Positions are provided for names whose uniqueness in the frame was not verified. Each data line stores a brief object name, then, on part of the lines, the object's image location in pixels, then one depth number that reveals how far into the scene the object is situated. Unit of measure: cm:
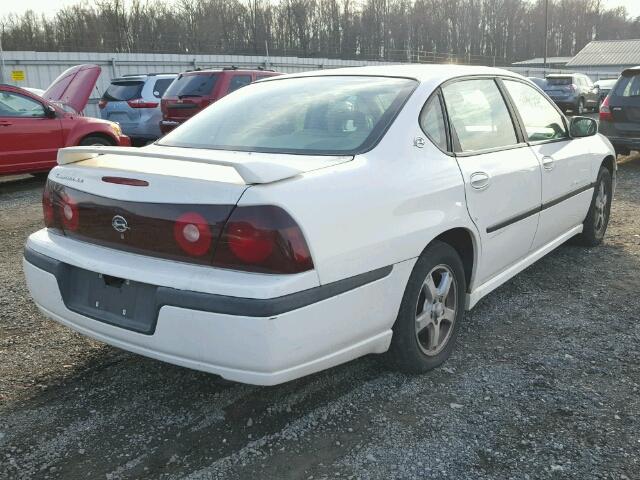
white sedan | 218
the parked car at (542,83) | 2338
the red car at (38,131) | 835
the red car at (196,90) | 1073
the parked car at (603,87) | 2559
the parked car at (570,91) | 2294
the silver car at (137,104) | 1270
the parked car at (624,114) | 938
